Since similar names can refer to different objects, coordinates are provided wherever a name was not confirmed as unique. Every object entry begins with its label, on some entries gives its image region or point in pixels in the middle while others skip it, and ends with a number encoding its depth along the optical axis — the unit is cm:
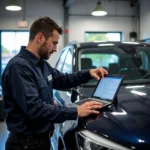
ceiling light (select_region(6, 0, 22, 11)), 780
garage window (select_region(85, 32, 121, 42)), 1126
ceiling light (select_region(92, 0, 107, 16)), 822
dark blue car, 160
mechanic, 177
